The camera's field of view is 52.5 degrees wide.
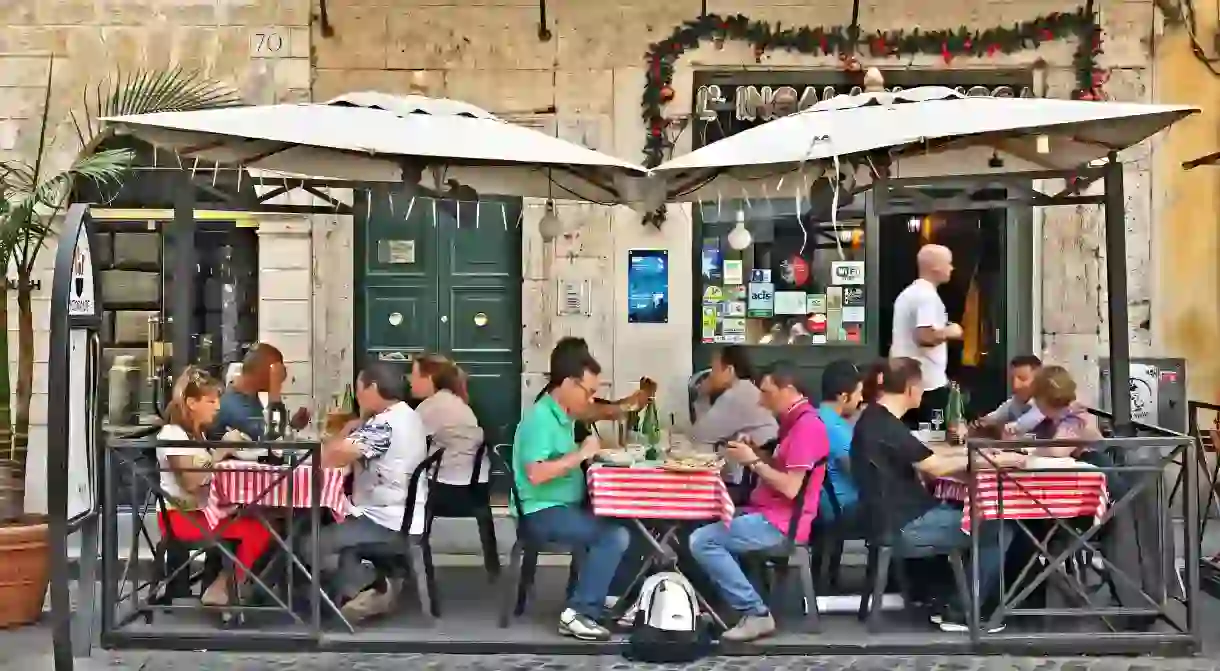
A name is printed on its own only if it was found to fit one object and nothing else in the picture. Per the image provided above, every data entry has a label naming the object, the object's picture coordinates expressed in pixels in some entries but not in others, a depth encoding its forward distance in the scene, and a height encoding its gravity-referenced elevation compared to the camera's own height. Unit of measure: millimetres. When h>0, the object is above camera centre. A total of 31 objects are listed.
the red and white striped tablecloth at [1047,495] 5758 -793
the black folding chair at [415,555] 6070 -1165
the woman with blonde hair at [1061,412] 6074 -435
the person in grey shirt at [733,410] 7246 -505
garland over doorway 9391 +2163
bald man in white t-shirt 7570 +21
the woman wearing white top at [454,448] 6801 -682
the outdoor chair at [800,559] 5857 -1137
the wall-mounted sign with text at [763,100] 9453 +1733
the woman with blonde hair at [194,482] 5805 -740
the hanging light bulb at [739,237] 7582 +543
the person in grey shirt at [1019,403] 7121 -462
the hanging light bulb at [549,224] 7703 +631
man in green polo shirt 5863 -816
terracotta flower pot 6137 -1237
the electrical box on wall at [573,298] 9508 +208
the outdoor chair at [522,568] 6059 -1236
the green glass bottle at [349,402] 7598 -484
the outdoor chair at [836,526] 6277 -1020
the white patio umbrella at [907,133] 5551 +901
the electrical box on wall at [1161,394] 8844 -490
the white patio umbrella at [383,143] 5590 +852
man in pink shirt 5762 -900
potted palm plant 6195 -260
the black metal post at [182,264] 6285 +313
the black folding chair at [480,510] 6805 -1025
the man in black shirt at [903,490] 5852 -791
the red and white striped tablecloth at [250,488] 5754 -763
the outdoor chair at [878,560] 5910 -1140
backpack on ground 5605 -1375
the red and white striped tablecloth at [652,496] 5797 -803
